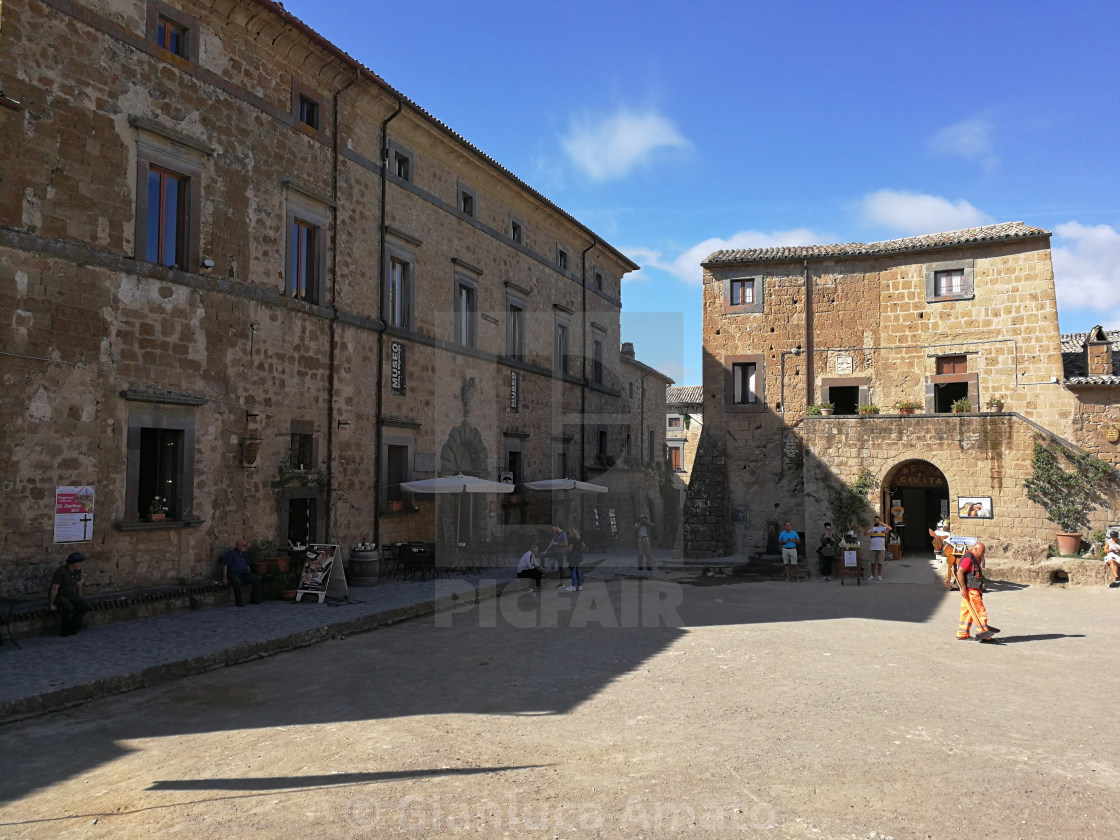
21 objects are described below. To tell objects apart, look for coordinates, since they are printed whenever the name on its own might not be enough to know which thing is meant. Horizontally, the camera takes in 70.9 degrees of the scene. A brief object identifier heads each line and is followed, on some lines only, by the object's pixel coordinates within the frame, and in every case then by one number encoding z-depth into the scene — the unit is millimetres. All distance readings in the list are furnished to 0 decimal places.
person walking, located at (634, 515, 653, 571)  20016
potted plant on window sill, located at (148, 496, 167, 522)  12328
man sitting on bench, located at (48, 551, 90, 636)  10062
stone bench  9719
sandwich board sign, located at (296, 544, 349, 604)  13180
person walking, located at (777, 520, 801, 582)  18812
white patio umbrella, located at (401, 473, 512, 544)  16688
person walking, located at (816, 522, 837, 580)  19219
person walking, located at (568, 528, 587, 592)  16203
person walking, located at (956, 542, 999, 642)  11031
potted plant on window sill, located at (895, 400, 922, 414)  21875
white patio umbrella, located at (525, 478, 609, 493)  20969
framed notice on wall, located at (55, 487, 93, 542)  10982
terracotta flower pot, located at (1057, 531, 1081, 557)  18750
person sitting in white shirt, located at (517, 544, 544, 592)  16062
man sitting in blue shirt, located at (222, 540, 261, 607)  12684
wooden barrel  15281
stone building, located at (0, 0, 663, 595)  10859
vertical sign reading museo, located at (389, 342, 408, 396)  17703
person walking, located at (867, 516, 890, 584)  18859
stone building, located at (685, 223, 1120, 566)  20578
